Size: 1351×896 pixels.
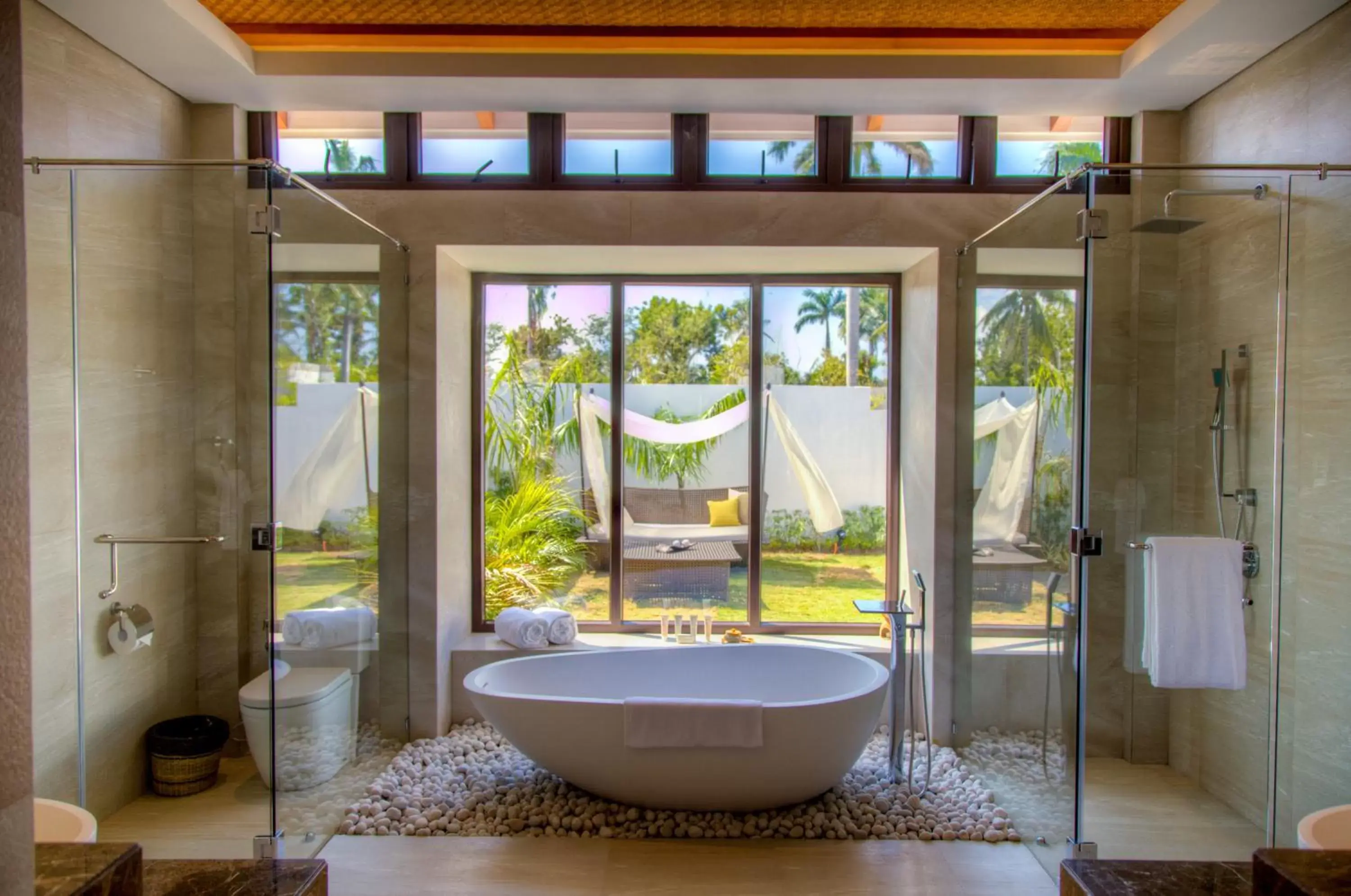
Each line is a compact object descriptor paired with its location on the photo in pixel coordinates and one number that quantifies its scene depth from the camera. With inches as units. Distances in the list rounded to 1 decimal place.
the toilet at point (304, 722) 112.0
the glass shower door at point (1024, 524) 112.2
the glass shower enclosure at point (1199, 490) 108.4
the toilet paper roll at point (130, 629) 113.6
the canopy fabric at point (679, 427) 177.8
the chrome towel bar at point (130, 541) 112.3
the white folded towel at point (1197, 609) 108.7
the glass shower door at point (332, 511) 113.9
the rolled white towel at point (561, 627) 168.6
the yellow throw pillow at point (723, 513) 179.0
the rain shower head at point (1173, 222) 110.2
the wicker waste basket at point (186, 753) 109.8
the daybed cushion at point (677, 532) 179.6
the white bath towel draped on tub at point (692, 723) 121.6
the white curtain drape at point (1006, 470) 125.3
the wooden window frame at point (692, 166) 153.4
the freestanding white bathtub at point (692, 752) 123.7
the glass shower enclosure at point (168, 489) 108.3
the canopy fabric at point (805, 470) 177.2
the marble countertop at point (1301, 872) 40.3
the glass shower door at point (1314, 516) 108.2
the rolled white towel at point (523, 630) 166.6
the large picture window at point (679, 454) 177.2
